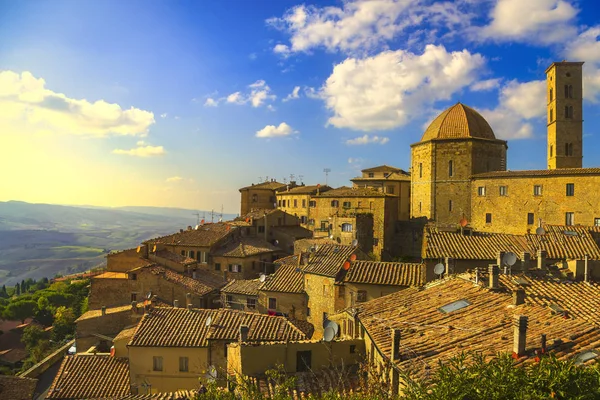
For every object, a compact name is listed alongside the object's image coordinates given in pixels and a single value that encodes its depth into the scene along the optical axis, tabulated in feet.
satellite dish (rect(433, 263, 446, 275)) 67.16
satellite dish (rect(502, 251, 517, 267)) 57.98
